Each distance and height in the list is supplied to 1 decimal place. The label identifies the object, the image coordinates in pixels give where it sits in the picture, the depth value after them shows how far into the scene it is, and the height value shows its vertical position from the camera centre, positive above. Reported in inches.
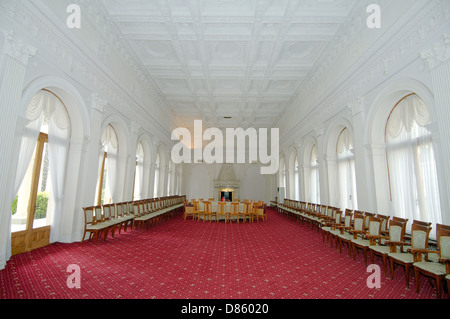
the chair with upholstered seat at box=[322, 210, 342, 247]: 218.8 -35.1
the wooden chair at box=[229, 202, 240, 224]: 372.2 -32.0
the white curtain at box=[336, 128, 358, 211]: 294.7 +29.2
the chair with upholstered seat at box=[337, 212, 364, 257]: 184.2 -32.3
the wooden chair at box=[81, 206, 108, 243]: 206.2 -36.4
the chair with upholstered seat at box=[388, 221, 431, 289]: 132.4 -30.6
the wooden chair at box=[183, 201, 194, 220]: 398.2 -37.2
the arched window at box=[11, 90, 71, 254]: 171.9 +10.9
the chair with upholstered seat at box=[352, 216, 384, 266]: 159.8 -31.4
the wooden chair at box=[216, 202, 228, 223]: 373.5 -30.7
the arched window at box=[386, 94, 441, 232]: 180.4 +27.5
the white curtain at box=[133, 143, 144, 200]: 398.6 +23.9
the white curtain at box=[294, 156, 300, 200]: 512.1 +24.4
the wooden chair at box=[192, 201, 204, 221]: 386.0 -36.4
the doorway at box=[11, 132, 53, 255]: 173.6 -17.8
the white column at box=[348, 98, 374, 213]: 224.7 +32.3
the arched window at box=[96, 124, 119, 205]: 292.0 +21.8
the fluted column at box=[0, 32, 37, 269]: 138.2 +48.4
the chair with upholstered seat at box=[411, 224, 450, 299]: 108.3 -37.1
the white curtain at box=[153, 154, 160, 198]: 497.0 +14.4
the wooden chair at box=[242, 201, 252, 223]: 376.8 -33.6
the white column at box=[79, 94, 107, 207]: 227.6 +30.7
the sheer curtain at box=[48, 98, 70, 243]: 200.8 +26.3
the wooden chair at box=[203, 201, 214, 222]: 377.7 -34.7
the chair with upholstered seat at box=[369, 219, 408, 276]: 149.9 -28.9
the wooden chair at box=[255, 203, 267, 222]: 382.9 -36.8
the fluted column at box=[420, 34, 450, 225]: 138.9 +59.6
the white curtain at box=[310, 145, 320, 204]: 409.3 +25.6
